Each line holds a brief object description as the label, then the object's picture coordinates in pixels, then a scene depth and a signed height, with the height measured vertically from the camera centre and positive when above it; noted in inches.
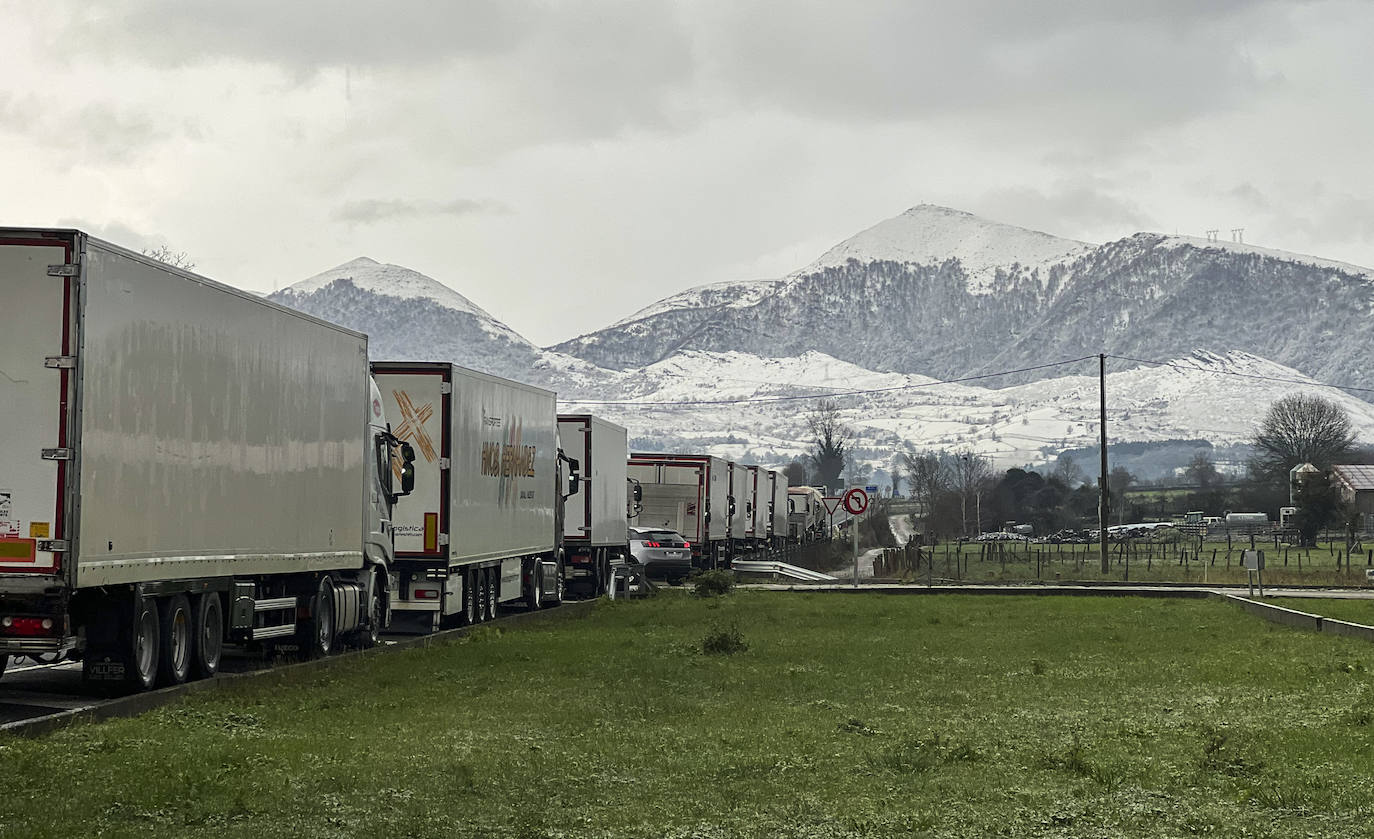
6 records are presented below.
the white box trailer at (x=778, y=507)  3304.6 +40.1
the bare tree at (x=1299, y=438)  6358.3 +336.9
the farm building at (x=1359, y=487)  6032.0 +151.5
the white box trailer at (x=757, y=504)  2897.6 +39.7
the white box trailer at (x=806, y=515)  4037.9 +31.6
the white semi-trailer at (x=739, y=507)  2613.2 +30.9
